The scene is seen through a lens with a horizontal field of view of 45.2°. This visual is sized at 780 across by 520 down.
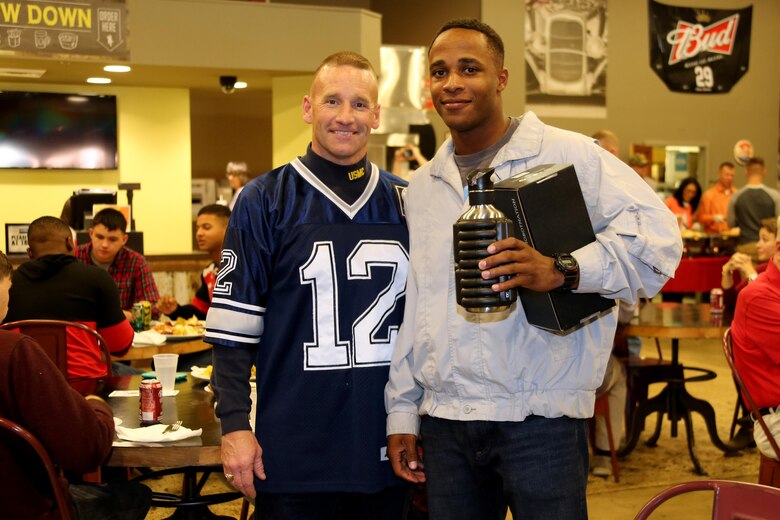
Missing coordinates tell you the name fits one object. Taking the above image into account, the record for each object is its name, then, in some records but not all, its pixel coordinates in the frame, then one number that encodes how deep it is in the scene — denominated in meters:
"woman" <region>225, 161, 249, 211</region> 10.71
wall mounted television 10.63
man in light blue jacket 1.98
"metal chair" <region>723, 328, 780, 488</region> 3.37
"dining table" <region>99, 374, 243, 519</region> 2.64
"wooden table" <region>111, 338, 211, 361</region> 4.58
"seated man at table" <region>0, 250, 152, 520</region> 2.37
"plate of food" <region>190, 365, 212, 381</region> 3.59
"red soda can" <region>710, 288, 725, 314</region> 5.51
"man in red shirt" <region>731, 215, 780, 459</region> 3.48
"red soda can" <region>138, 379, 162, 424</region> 2.89
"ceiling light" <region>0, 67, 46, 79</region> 9.70
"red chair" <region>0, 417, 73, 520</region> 2.34
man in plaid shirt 5.73
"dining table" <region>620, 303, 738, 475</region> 5.13
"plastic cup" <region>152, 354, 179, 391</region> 3.32
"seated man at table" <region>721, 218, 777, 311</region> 5.54
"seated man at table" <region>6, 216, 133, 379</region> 4.27
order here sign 9.11
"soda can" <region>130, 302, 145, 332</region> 5.21
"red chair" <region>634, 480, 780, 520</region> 1.74
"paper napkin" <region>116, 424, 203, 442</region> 2.70
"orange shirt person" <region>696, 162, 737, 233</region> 12.80
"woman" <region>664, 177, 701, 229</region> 13.04
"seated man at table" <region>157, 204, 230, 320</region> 5.52
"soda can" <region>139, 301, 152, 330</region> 5.24
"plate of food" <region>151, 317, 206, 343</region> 4.79
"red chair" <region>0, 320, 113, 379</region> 3.75
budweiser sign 14.70
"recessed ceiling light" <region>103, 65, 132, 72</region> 9.68
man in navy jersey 2.21
